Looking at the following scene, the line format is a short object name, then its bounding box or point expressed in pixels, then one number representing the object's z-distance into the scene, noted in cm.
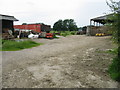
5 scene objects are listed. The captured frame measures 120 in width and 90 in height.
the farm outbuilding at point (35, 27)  2836
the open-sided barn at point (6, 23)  1655
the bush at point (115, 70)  327
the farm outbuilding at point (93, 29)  1842
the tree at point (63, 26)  6638
